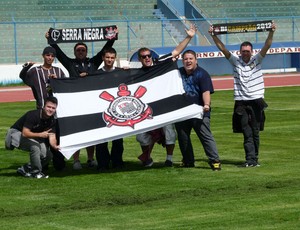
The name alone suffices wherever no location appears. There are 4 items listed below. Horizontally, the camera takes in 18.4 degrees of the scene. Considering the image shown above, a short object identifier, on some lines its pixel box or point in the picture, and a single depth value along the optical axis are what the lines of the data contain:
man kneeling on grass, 13.12
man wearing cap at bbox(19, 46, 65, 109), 13.92
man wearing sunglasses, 14.23
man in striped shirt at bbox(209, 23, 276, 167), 14.05
